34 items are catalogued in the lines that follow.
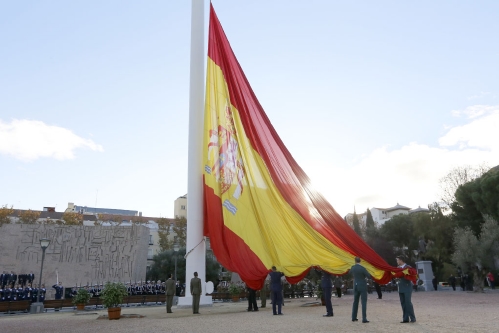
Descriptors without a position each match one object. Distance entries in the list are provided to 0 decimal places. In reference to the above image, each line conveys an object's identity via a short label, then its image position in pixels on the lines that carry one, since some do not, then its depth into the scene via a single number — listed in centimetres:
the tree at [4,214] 5959
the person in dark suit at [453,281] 3572
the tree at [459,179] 4728
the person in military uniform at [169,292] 1630
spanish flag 1581
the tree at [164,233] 6378
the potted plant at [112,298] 1409
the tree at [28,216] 6325
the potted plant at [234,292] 2530
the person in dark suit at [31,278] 3506
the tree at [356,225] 6888
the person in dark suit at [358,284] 1101
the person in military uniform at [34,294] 2535
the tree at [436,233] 4534
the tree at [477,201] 3753
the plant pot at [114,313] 1416
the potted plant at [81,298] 2036
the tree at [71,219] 6438
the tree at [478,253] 3069
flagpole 1791
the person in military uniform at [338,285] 2689
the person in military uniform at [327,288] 1282
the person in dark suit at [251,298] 1602
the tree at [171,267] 4850
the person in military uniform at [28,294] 2492
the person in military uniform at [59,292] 2918
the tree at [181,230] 6378
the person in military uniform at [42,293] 2529
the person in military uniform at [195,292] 1523
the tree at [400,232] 5512
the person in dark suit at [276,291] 1386
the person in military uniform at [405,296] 1075
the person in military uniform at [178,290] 2984
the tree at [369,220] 7965
